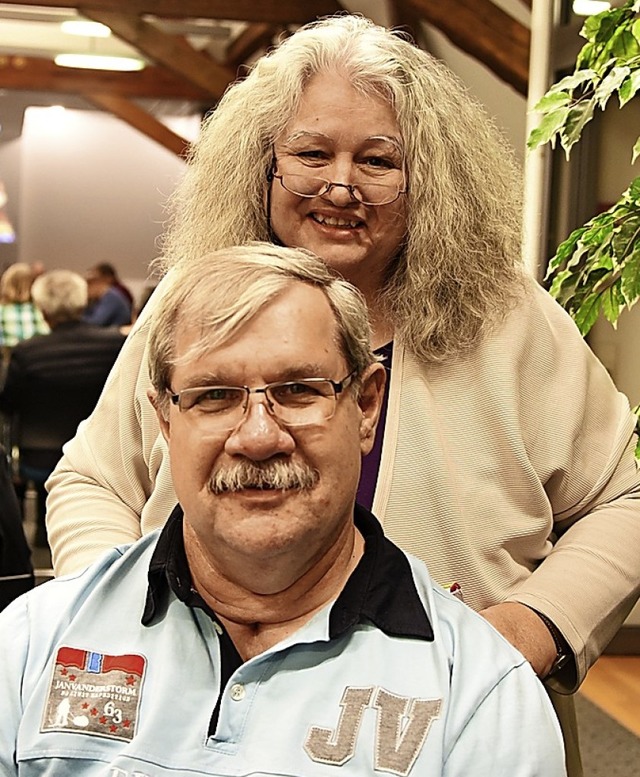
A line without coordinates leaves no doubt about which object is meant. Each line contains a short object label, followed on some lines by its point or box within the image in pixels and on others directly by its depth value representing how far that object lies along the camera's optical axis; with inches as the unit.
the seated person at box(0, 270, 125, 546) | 220.4
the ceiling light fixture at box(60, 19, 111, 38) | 238.8
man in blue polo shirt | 52.4
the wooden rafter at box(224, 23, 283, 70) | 245.0
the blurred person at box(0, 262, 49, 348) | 228.5
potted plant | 76.9
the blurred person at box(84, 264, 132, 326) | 233.0
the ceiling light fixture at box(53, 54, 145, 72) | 247.9
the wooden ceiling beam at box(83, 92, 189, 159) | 248.5
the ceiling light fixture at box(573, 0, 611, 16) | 182.7
